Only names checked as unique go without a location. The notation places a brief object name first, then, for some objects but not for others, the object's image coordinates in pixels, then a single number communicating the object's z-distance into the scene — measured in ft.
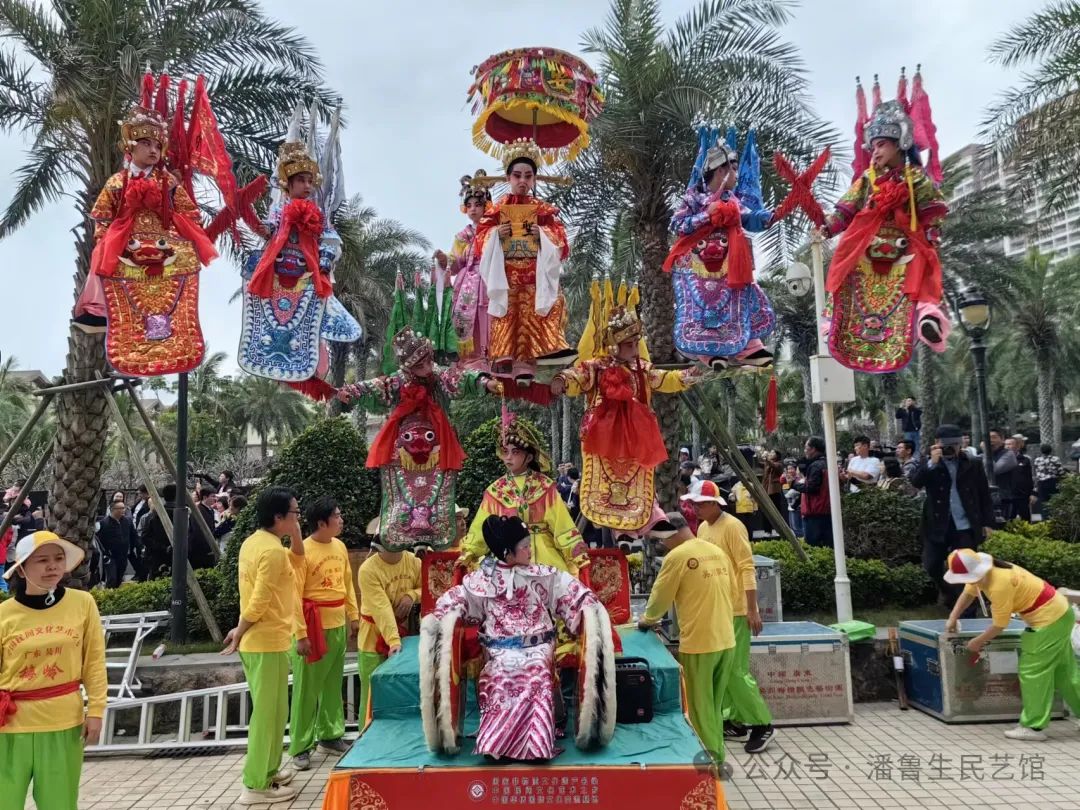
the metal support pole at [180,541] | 24.75
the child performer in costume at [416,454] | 17.31
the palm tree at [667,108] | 29.17
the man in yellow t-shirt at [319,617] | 17.74
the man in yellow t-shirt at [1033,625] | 18.45
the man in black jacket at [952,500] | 25.00
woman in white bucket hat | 11.72
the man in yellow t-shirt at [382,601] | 17.94
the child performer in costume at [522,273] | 17.06
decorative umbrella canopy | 16.96
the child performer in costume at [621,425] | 16.87
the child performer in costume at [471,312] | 17.49
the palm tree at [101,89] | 25.86
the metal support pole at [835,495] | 24.05
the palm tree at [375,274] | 61.37
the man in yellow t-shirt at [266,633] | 15.62
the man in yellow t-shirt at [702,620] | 16.75
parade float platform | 12.01
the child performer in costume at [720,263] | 16.53
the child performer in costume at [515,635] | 12.31
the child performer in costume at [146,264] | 14.94
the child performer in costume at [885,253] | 15.37
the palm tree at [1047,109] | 31.78
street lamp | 24.32
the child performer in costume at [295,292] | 15.74
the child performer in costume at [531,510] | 16.47
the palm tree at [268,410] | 124.57
